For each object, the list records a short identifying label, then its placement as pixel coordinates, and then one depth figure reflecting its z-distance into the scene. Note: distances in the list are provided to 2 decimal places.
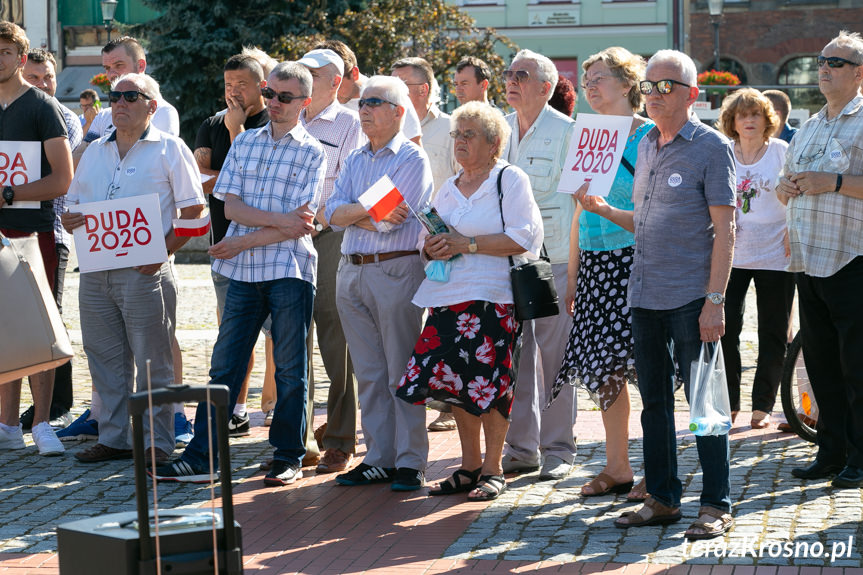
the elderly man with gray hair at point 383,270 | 12.09
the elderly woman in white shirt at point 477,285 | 11.48
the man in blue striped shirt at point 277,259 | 12.48
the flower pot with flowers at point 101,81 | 58.44
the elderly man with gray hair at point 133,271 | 12.94
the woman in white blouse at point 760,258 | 14.71
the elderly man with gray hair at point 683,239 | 9.90
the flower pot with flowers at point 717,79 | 48.98
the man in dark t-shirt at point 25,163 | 13.73
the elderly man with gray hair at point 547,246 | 12.72
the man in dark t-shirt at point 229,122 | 14.05
